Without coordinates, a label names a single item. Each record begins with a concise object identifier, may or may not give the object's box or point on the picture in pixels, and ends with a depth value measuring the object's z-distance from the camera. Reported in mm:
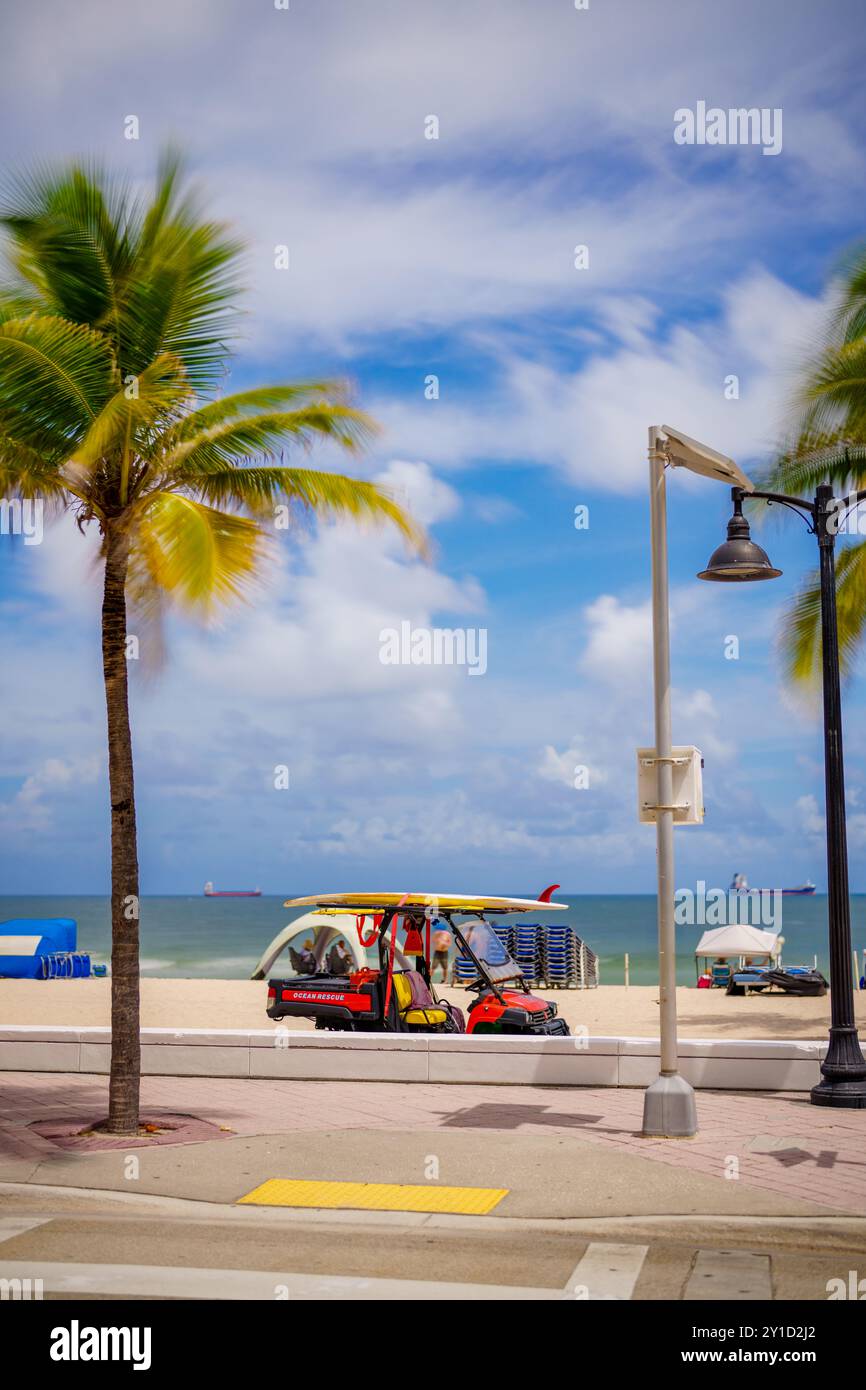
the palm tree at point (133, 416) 11156
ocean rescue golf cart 15297
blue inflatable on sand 38250
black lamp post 12031
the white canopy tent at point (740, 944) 35594
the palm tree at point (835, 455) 17656
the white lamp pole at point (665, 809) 10648
